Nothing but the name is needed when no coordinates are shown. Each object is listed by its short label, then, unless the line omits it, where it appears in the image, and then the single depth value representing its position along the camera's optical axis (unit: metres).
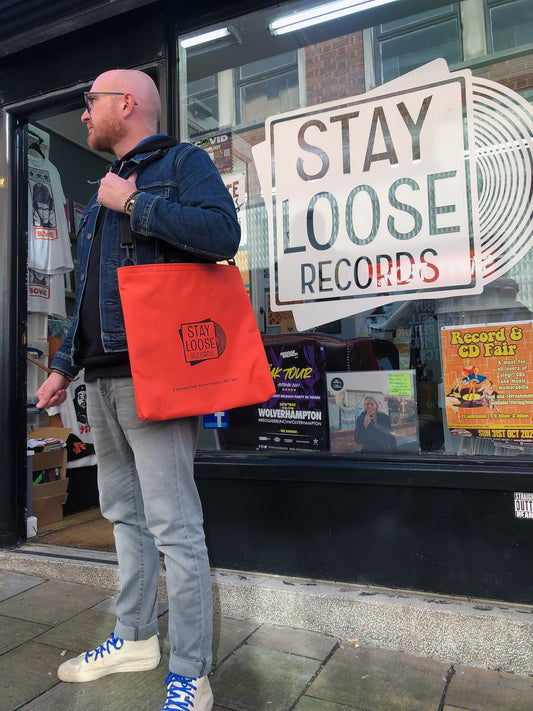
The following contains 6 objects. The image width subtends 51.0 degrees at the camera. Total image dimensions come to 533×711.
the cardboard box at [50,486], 3.99
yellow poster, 2.36
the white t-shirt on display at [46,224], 4.34
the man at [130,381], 1.72
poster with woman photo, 2.58
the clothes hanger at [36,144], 4.39
